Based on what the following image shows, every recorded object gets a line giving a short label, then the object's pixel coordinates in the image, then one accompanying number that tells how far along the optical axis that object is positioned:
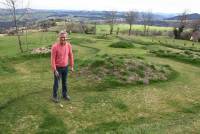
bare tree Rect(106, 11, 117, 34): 49.71
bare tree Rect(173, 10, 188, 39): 33.26
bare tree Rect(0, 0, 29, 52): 17.02
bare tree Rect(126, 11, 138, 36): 43.59
